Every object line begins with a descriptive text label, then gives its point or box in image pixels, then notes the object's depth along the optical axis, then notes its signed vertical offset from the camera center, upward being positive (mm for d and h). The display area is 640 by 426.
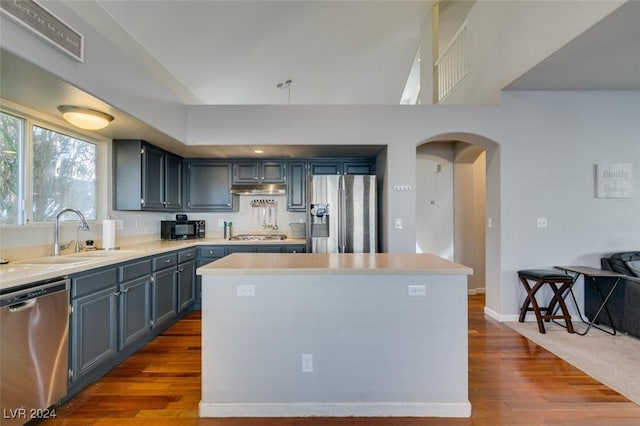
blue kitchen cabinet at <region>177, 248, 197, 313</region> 3363 -760
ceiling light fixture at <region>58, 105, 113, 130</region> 2210 +797
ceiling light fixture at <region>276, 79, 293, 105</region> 4859 +2253
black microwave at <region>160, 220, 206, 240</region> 3904 -183
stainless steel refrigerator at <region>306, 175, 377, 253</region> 3506 +39
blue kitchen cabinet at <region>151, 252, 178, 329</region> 2830 -761
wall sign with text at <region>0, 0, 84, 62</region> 1473 +1084
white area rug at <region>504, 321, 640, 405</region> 2127 -1231
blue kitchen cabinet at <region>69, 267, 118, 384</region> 1909 -749
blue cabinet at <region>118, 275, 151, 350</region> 2369 -828
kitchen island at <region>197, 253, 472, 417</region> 1767 -781
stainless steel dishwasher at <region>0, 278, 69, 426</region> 1491 -747
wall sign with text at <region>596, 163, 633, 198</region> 3234 +377
